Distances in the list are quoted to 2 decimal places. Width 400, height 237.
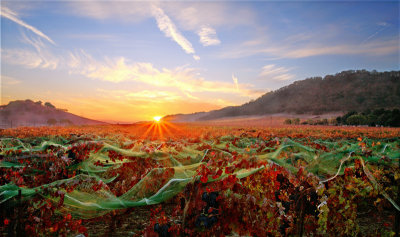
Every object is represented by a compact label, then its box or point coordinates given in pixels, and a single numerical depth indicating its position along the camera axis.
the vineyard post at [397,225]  4.01
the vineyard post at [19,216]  3.35
